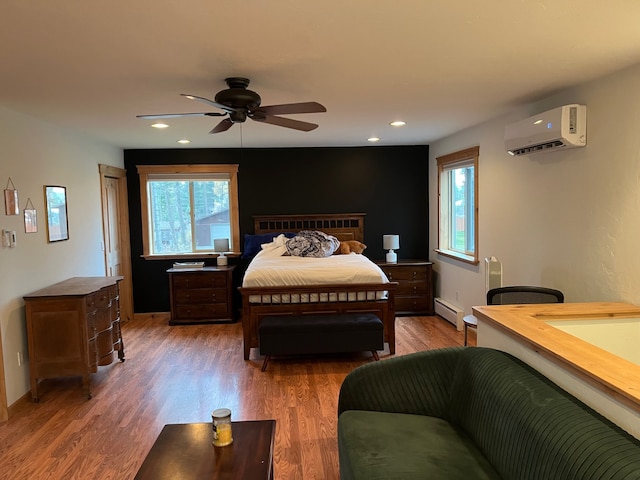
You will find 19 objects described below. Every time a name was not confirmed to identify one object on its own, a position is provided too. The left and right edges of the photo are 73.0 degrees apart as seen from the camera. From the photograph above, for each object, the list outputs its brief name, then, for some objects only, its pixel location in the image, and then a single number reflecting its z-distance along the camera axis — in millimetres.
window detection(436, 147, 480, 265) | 4848
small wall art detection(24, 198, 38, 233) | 3543
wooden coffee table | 1785
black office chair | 3115
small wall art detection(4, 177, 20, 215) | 3283
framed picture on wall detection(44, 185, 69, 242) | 3889
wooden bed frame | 4293
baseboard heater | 5148
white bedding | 4348
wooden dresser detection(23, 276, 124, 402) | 3439
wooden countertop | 1545
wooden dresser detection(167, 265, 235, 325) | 5641
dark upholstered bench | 4000
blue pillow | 5926
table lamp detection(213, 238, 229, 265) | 6125
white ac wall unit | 2992
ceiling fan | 2619
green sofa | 1423
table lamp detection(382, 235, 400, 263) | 5922
